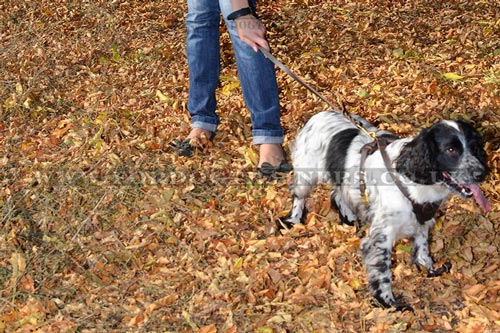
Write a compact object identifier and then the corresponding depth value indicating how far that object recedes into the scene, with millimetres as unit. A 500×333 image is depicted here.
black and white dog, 3777
